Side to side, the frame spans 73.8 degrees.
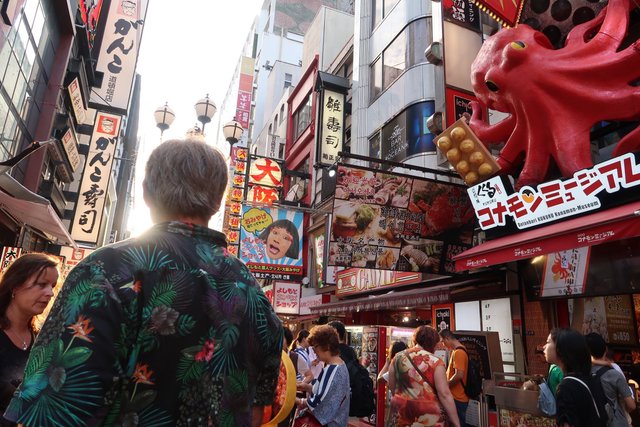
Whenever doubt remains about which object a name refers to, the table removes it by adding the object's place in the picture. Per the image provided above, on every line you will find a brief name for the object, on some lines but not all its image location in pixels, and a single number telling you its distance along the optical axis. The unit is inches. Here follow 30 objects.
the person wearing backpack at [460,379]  287.6
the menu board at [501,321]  351.6
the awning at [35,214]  320.2
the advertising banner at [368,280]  522.0
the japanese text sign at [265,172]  805.2
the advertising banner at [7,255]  357.8
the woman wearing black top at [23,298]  99.1
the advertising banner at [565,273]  299.9
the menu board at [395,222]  351.9
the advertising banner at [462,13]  381.6
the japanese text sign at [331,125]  742.5
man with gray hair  42.6
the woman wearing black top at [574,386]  148.6
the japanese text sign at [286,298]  766.9
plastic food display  311.6
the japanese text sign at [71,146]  574.9
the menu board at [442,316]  433.1
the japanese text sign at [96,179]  567.2
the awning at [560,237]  214.4
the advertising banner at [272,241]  626.8
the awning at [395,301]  406.9
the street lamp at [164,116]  517.7
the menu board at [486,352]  301.9
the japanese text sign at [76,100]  551.2
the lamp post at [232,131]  591.5
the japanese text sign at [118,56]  602.5
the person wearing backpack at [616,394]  164.6
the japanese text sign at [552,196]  240.1
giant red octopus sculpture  274.1
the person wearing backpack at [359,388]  233.3
